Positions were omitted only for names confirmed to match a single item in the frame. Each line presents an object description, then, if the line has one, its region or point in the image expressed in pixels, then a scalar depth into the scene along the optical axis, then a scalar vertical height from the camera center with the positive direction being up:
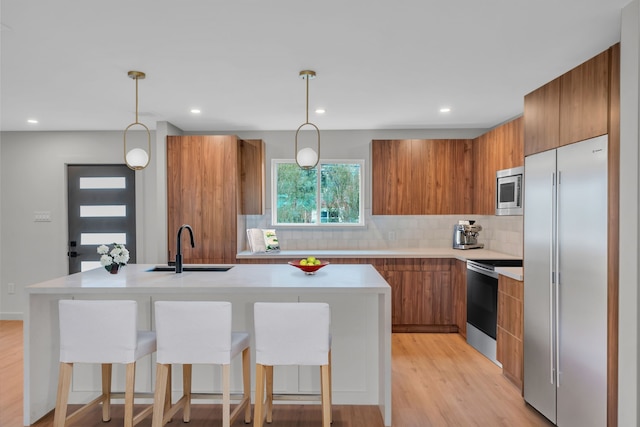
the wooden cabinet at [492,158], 3.80 +0.56
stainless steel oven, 3.69 -0.87
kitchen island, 2.66 -0.84
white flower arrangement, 2.94 -0.33
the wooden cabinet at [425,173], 4.89 +0.47
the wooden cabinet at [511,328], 3.15 -0.95
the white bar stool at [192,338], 2.24 -0.70
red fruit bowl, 2.89 -0.39
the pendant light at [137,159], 3.15 +0.42
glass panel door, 5.17 +0.03
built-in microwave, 3.70 +0.20
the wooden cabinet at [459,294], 4.36 -0.89
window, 5.32 +0.21
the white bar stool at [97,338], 2.28 -0.71
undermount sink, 3.25 -0.45
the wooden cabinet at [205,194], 4.66 +0.21
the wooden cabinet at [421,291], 4.61 -0.89
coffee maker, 4.87 -0.27
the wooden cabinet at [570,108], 2.19 +0.64
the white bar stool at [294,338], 2.22 -0.69
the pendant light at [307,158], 3.12 +0.42
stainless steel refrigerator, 2.20 -0.43
